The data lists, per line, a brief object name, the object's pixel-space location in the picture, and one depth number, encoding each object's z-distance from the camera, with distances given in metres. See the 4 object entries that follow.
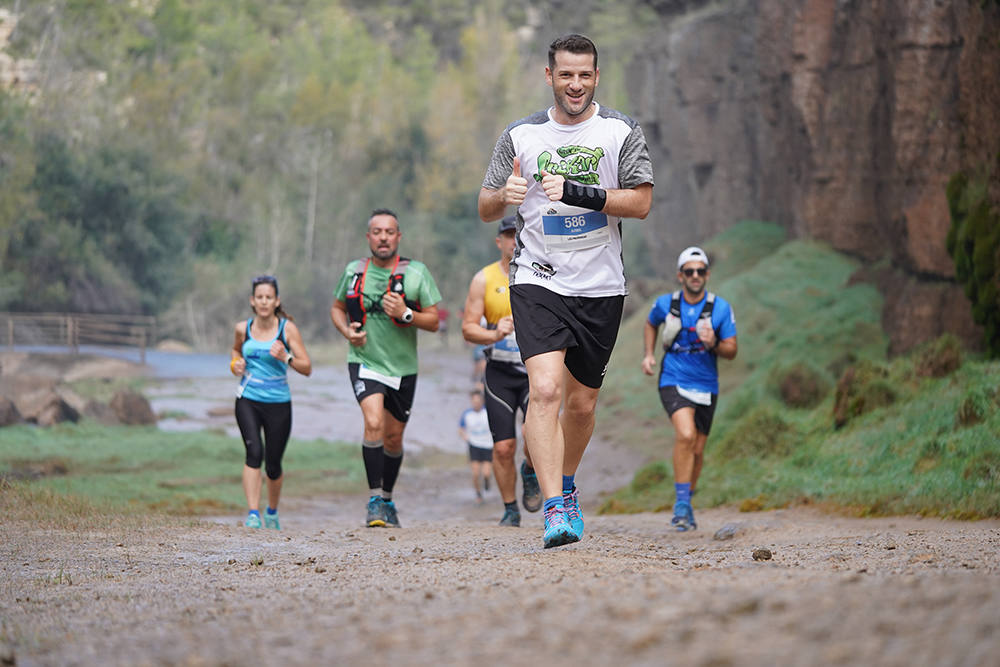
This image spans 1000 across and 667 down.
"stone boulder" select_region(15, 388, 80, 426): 18.03
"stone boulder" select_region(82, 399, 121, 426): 19.14
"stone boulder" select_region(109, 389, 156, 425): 19.69
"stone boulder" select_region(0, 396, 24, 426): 17.30
